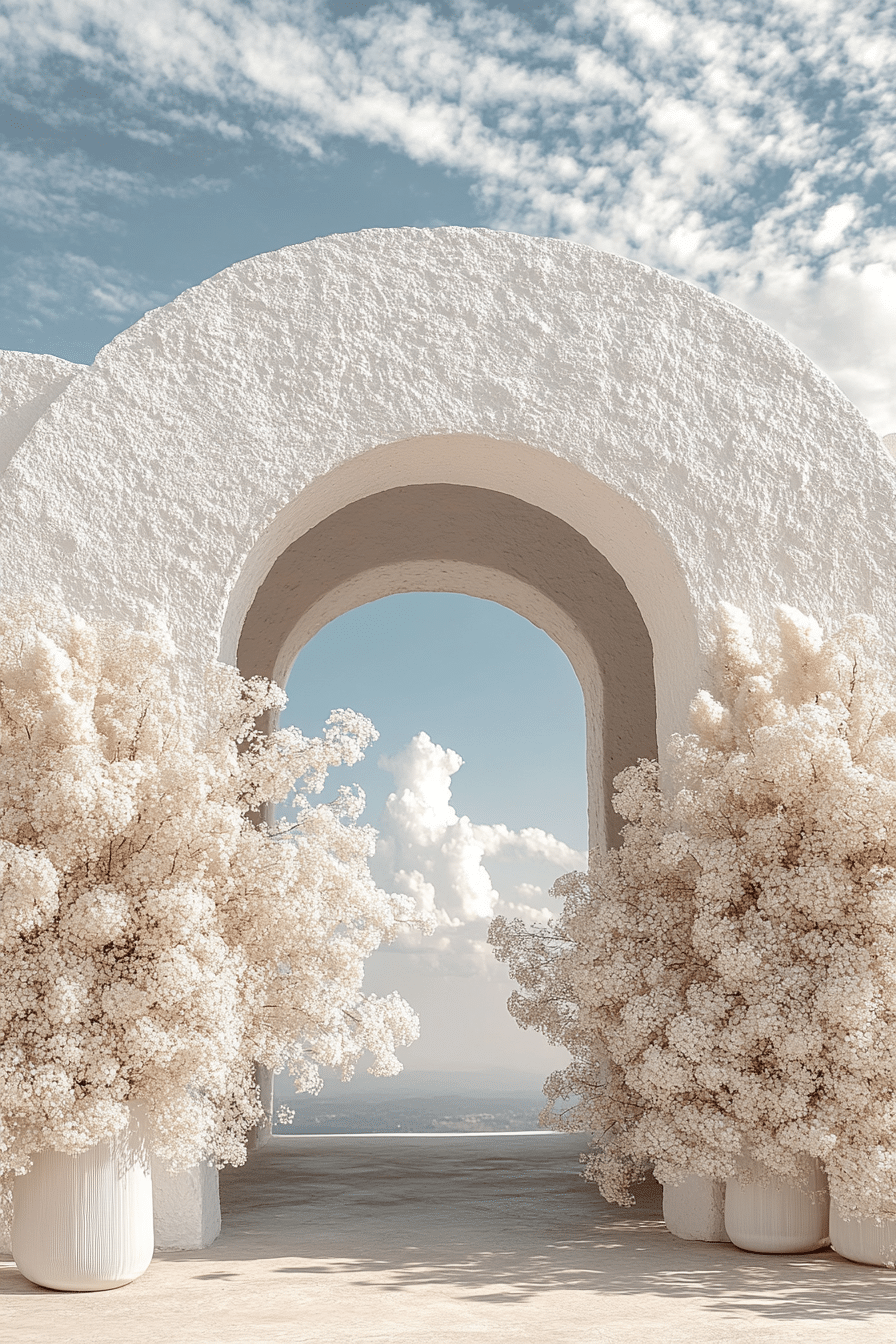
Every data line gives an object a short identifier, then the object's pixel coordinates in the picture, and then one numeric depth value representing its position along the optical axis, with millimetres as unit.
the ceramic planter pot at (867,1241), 4027
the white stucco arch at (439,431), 4895
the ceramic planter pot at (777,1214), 4219
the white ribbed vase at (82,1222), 3725
